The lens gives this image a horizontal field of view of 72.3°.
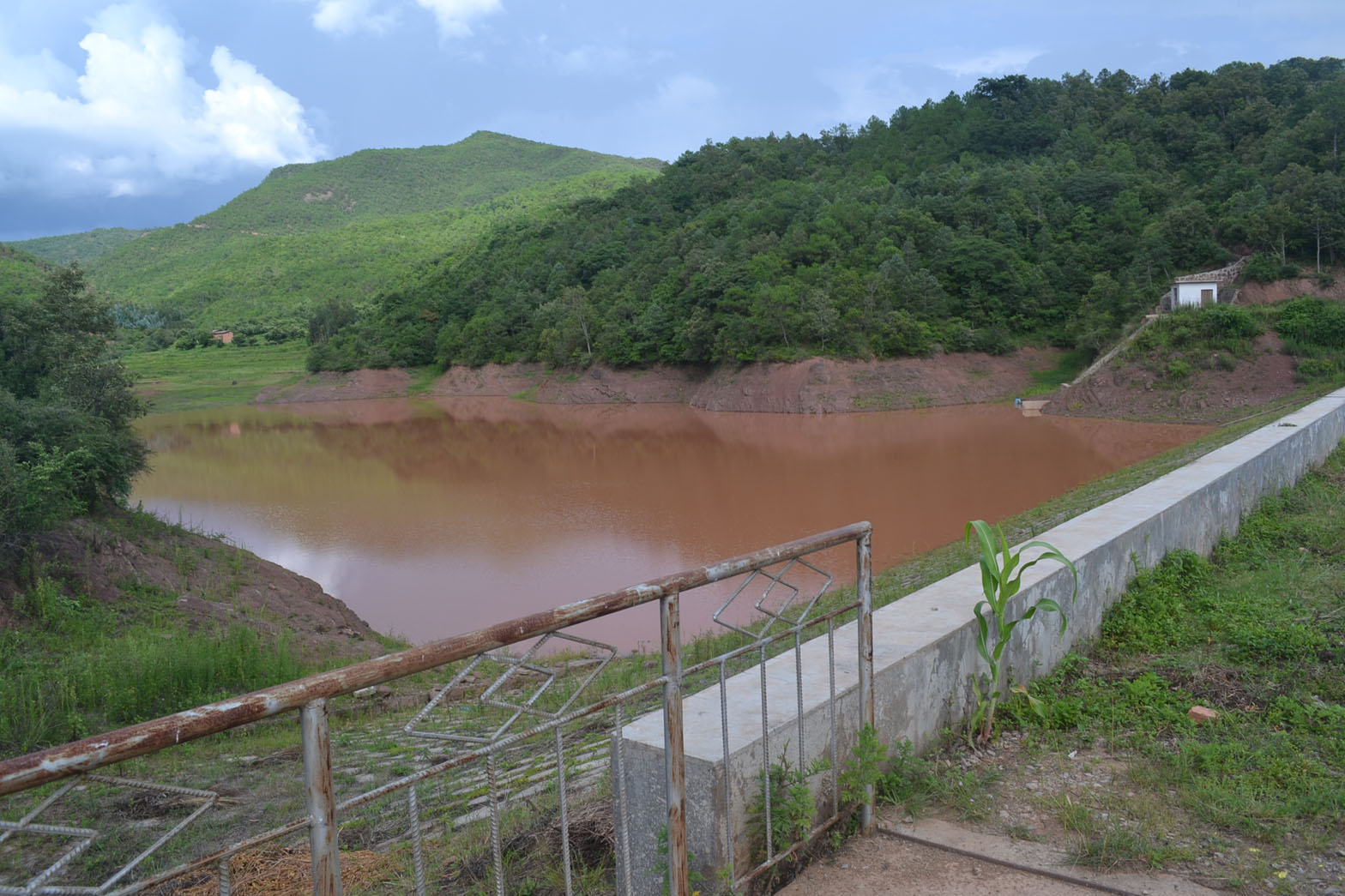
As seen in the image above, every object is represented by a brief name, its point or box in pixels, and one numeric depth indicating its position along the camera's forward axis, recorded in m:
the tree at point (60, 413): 9.28
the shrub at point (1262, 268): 34.66
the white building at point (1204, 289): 35.12
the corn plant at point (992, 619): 3.81
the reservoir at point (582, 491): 14.55
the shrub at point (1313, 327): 28.62
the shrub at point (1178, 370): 30.19
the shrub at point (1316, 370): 27.66
